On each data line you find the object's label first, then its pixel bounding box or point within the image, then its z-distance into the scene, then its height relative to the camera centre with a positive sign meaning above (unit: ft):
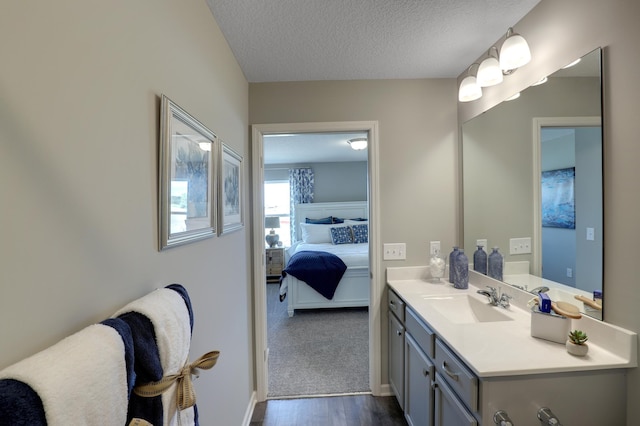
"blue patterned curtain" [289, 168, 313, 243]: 20.27 +1.82
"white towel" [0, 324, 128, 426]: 1.29 -0.84
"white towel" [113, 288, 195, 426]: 2.15 -0.98
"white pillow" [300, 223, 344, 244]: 17.87 -1.49
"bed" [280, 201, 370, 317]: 12.63 -3.30
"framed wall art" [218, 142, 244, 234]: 4.83 +0.39
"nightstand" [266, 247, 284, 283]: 18.93 -3.56
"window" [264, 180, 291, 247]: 20.75 +0.52
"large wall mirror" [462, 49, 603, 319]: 3.84 +0.48
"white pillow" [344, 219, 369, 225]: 18.49 -0.76
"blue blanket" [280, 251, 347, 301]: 12.39 -2.72
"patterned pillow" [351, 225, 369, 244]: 16.89 -1.42
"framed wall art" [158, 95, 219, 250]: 2.96 +0.41
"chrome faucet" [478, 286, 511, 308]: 5.22 -1.68
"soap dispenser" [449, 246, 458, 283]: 6.57 -1.19
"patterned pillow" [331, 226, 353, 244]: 16.74 -1.46
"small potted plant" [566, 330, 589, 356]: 3.45 -1.68
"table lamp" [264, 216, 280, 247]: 19.16 -1.31
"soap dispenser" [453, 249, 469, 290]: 6.35 -1.41
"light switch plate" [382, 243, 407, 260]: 7.13 -1.03
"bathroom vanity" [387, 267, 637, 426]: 3.32 -2.05
